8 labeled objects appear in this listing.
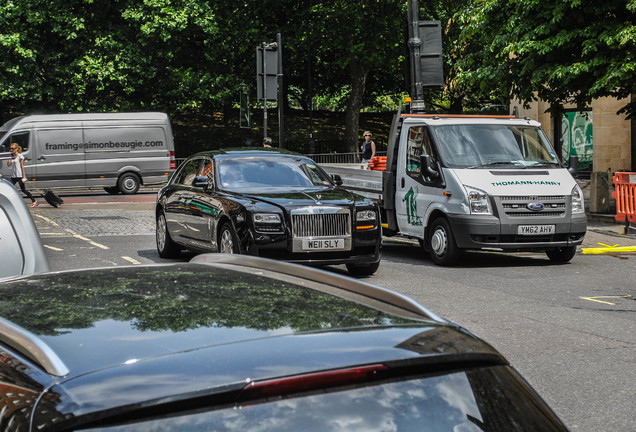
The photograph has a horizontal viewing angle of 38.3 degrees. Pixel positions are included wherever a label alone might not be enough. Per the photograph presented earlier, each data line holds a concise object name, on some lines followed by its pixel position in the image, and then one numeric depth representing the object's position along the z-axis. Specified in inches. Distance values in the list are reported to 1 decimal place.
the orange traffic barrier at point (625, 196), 664.4
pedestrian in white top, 1040.8
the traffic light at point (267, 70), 862.5
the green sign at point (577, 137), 1262.1
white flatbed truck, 514.6
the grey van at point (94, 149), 1175.0
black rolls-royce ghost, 446.0
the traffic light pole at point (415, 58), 639.8
